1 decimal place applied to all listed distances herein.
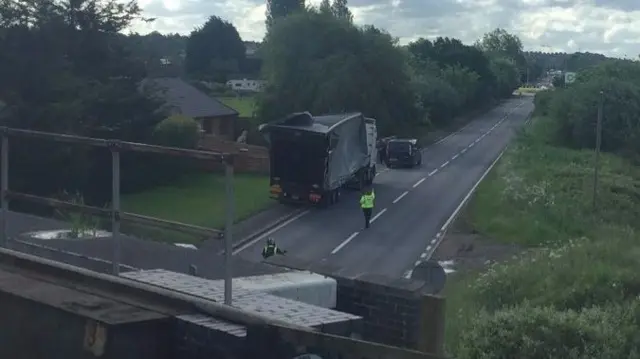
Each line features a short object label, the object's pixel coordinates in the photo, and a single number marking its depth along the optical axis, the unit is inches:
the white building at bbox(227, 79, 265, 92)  3908.5
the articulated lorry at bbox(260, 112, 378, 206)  1355.8
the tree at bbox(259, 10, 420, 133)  2030.0
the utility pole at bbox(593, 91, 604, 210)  1340.1
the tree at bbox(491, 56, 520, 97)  4997.5
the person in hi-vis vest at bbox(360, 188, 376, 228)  1273.4
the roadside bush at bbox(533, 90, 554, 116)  3108.5
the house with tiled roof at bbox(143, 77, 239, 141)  2034.9
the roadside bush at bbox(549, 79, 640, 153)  2190.0
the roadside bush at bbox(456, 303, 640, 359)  535.8
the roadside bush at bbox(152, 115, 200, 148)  1469.0
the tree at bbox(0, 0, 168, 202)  1164.5
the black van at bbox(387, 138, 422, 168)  2015.3
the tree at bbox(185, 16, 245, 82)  4033.0
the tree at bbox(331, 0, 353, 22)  2235.1
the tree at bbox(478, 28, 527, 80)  7384.4
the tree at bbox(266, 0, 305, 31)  4741.6
